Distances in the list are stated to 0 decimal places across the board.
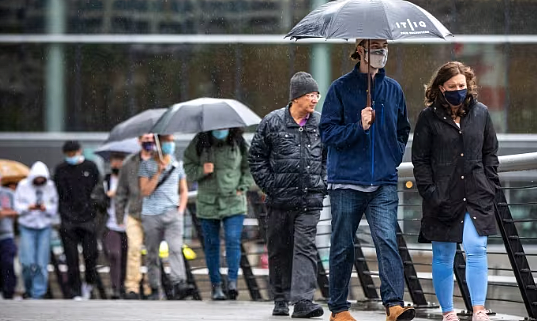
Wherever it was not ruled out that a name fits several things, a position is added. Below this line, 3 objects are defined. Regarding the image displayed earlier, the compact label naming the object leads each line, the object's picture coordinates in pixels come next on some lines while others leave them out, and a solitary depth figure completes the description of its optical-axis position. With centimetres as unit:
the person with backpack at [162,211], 2553
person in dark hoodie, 2967
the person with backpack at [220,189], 2345
